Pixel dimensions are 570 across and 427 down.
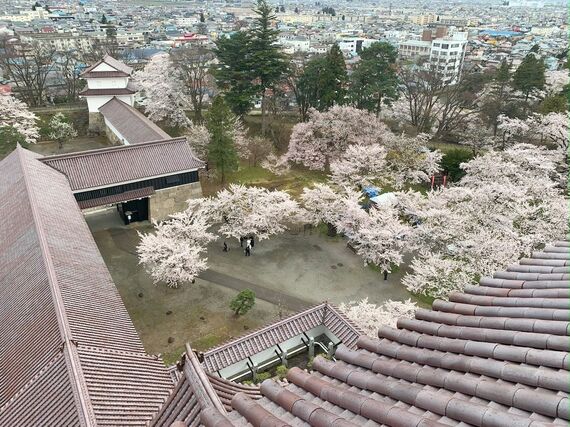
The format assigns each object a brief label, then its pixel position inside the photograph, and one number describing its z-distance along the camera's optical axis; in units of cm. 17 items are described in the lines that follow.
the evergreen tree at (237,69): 3925
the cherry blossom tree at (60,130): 4091
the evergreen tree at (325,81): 3997
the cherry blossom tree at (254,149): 3781
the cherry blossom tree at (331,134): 3522
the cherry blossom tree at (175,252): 2165
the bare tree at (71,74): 5256
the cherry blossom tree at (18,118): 3684
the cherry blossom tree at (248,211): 2567
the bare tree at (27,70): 5012
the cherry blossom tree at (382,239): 2344
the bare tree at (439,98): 4478
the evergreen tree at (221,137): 3069
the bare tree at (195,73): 4624
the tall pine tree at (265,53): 3844
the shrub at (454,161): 3494
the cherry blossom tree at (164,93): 4334
